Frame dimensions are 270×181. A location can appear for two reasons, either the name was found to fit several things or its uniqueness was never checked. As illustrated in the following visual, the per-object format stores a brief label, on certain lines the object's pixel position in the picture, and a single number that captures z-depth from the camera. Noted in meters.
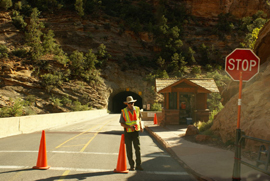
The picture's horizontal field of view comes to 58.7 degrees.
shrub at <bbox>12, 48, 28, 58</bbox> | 47.34
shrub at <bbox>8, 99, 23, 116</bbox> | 20.84
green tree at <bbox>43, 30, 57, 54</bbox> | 50.79
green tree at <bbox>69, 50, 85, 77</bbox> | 50.72
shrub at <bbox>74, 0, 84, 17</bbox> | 62.47
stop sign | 6.37
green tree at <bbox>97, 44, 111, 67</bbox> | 56.47
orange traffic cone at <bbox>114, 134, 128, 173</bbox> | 6.90
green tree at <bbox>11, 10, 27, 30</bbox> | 54.18
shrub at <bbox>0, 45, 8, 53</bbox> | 45.00
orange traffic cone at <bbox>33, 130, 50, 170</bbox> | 7.10
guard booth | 19.75
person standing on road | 7.23
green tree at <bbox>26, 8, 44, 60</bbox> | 48.28
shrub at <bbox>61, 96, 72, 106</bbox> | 45.50
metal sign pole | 5.66
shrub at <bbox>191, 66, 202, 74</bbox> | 59.53
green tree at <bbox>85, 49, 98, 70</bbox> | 52.54
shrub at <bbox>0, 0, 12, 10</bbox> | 55.22
